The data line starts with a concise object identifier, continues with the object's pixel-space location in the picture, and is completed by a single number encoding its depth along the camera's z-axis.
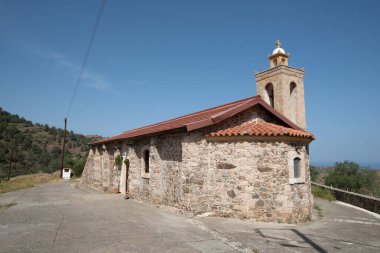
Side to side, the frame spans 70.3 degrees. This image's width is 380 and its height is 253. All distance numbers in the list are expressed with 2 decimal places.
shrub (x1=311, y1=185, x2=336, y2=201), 16.27
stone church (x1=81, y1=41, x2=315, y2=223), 8.73
